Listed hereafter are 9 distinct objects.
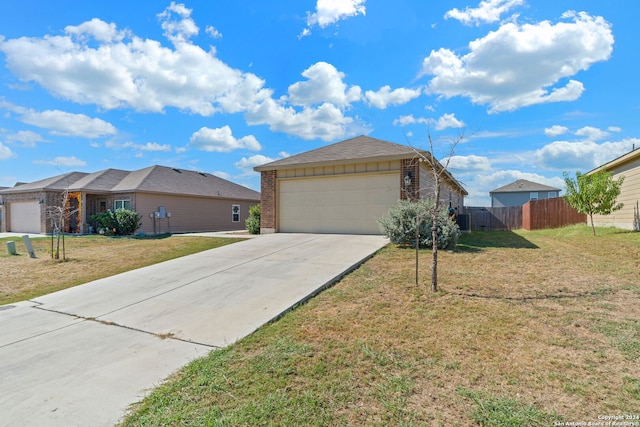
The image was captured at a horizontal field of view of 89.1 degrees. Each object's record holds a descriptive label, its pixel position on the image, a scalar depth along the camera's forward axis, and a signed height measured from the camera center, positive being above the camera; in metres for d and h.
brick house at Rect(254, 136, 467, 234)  11.40 +1.21
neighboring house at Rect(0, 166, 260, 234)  19.69 +1.26
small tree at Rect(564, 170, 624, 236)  12.75 +0.86
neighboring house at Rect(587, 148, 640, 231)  12.08 +0.92
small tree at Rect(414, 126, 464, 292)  5.18 -0.17
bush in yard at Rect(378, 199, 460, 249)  8.84 -0.32
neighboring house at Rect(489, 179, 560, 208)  34.00 +2.46
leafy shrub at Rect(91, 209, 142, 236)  18.00 -0.14
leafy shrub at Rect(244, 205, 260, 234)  14.80 -0.13
